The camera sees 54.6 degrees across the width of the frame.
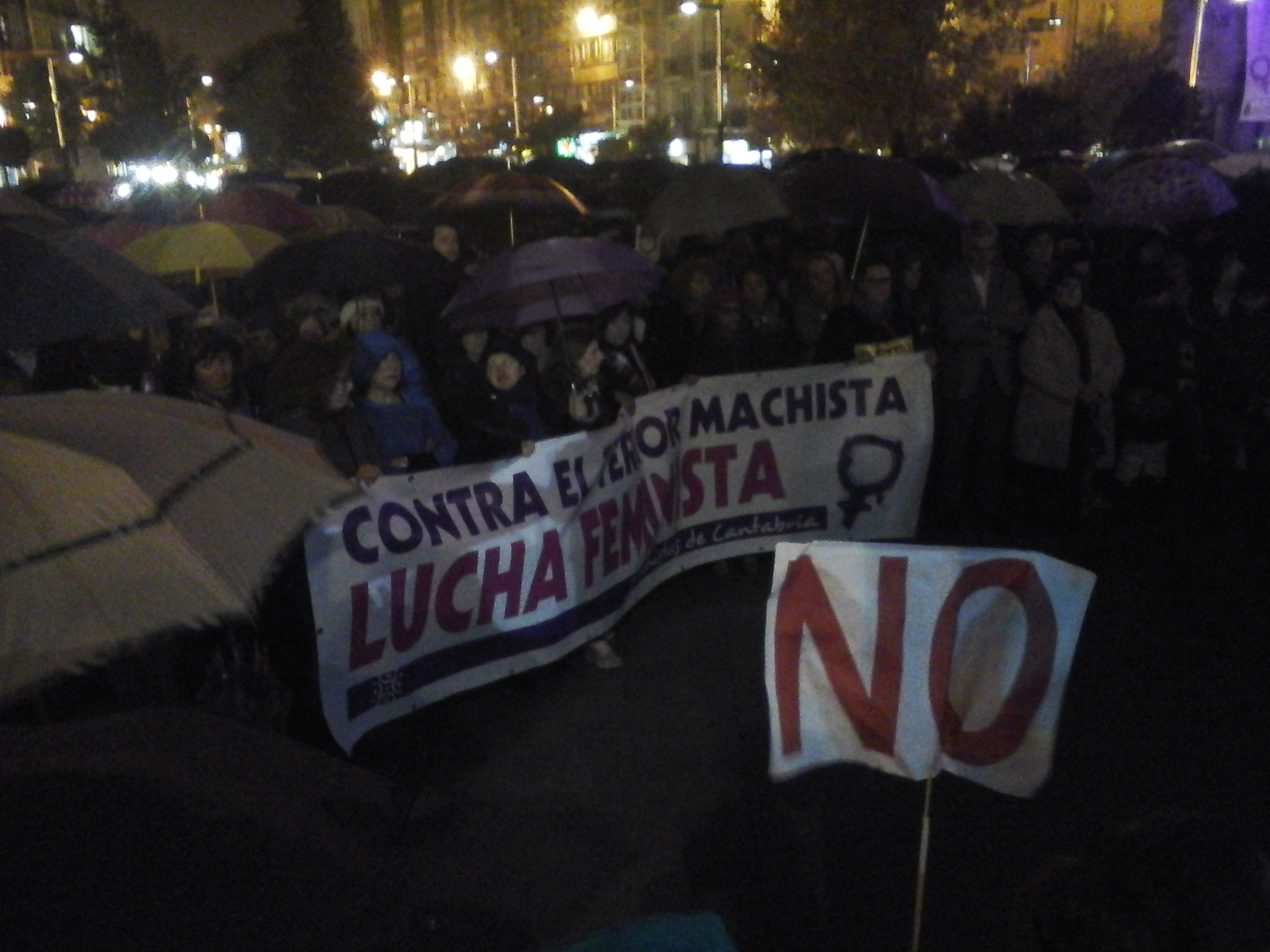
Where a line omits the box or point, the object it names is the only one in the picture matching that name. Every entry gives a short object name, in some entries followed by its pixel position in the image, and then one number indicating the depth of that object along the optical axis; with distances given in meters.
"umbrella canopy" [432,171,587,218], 10.41
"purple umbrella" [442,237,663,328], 6.49
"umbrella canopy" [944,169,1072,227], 9.55
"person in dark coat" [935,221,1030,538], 7.46
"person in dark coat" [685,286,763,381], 6.96
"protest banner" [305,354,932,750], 4.70
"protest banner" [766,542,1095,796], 3.25
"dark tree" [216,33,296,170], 66.88
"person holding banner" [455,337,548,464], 5.62
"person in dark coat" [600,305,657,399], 6.57
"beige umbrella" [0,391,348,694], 2.72
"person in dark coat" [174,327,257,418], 5.61
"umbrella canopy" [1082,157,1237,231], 10.77
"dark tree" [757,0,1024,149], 24.86
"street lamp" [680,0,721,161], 34.44
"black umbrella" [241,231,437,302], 7.61
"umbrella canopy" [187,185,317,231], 11.40
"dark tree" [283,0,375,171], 59.28
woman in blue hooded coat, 5.71
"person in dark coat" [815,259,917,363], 7.07
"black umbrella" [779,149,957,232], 8.73
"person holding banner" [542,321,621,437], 5.93
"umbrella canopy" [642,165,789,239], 9.42
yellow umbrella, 9.09
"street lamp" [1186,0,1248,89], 30.94
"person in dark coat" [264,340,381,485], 5.38
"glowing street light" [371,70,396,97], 77.62
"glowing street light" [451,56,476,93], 95.44
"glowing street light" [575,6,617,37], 77.81
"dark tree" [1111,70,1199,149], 26.39
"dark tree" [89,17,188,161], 55.06
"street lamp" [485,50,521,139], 72.69
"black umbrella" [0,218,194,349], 4.79
